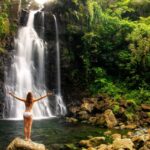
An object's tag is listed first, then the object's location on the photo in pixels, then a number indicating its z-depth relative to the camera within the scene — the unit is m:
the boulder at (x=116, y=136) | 10.09
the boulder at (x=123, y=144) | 8.13
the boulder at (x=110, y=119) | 12.42
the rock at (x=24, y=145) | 7.09
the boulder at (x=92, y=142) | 9.21
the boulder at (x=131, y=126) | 12.37
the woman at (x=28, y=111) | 7.31
